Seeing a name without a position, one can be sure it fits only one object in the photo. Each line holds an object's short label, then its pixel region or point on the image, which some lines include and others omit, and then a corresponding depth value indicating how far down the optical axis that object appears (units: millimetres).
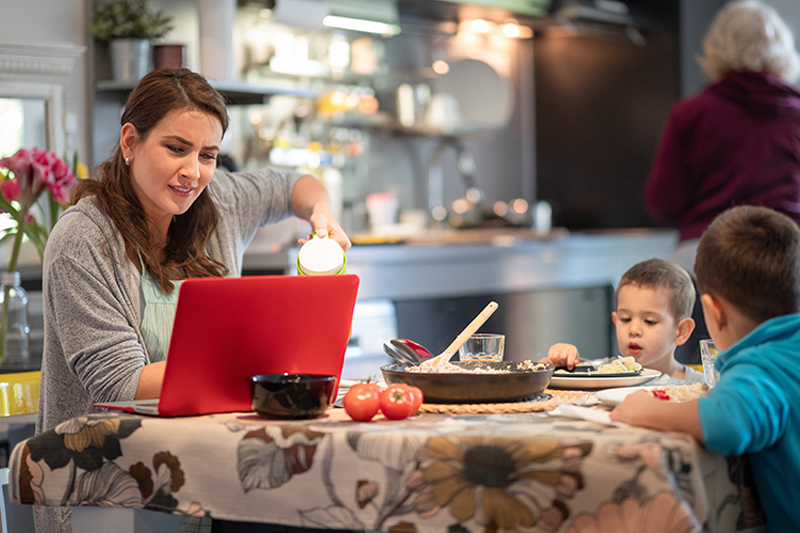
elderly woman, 5098
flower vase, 4095
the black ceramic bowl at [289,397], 2788
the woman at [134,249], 3115
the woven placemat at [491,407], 2882
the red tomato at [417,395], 2830
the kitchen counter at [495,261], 6689
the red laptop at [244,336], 2785
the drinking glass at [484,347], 3280
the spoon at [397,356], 3192
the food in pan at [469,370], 2991
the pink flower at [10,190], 4031
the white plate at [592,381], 3167
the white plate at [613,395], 2900
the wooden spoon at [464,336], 3084
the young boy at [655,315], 3607
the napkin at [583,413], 2766
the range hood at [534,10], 8836
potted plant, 6037
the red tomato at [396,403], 2799
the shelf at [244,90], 6048
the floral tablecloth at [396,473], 2554
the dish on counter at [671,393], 2894
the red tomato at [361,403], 2792
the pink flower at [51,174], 4064
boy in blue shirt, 2658
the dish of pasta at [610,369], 3239
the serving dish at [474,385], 2911
